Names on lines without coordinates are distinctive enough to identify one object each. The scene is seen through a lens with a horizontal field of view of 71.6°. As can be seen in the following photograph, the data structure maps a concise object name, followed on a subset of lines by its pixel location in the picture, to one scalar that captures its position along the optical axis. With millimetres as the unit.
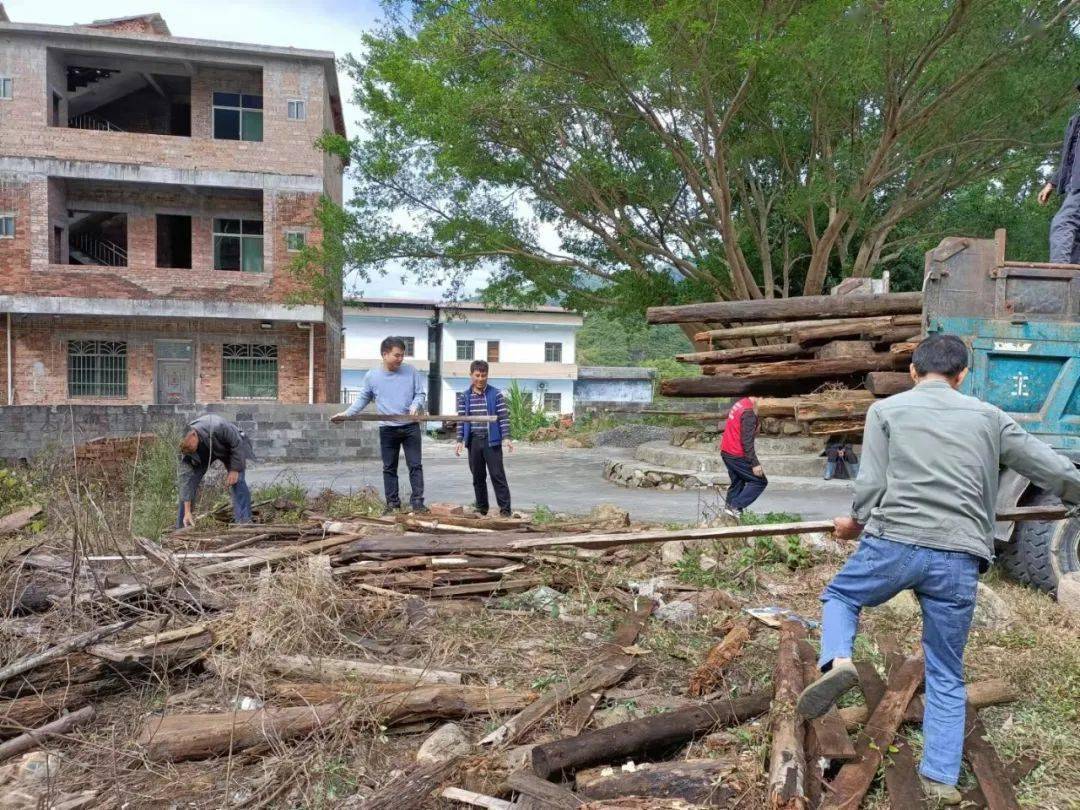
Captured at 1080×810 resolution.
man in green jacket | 2939
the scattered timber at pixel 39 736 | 3273
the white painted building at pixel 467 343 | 36875
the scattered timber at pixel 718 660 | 3834
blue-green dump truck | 5543
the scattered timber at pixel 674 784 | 2887
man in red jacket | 7445
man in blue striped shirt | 8039
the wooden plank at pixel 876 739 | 2863
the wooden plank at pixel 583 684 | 3361
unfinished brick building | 20234
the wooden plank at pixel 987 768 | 2881
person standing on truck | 5934
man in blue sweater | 7938
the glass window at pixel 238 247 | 22172
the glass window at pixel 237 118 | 21891
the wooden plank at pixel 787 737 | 2732
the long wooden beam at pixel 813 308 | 5684
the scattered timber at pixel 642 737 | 3051
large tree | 11234
